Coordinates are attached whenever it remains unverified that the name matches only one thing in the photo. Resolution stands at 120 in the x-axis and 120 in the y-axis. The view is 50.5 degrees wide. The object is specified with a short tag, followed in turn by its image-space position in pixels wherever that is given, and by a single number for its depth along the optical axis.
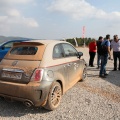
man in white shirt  6.29
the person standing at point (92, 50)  7.23
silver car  2.82
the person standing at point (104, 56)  5.25
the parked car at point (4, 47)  6.49
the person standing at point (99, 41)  6.42
